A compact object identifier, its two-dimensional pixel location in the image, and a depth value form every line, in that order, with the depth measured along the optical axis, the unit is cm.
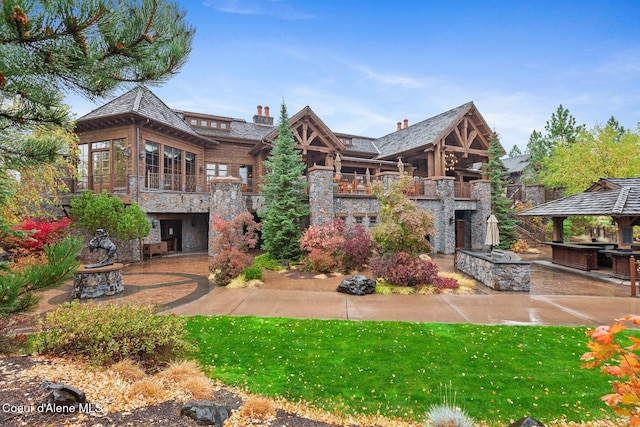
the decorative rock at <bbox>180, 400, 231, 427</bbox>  298
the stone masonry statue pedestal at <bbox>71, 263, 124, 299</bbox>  813
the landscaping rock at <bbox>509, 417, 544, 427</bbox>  290
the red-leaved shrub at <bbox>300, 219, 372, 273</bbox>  1188
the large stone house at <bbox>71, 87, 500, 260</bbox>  1539
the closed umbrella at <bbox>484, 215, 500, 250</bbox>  1191
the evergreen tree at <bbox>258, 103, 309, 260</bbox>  1358
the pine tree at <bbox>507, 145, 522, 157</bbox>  6533
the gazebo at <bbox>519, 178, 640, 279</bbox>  1083
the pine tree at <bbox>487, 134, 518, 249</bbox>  1866
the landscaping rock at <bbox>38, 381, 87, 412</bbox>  285
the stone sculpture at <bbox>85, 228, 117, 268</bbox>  891
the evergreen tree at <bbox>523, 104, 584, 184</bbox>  3354
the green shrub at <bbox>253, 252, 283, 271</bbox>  1276
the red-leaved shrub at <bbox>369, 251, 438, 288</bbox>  956
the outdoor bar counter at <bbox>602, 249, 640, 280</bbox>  1068
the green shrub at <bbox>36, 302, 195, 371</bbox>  412
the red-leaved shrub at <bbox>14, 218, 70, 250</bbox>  1044
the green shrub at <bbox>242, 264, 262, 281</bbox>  1020
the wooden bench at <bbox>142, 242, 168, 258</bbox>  1552
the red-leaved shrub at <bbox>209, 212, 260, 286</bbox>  1016
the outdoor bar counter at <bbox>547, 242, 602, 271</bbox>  1230
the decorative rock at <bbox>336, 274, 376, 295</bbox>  895
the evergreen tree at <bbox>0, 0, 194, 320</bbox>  221
